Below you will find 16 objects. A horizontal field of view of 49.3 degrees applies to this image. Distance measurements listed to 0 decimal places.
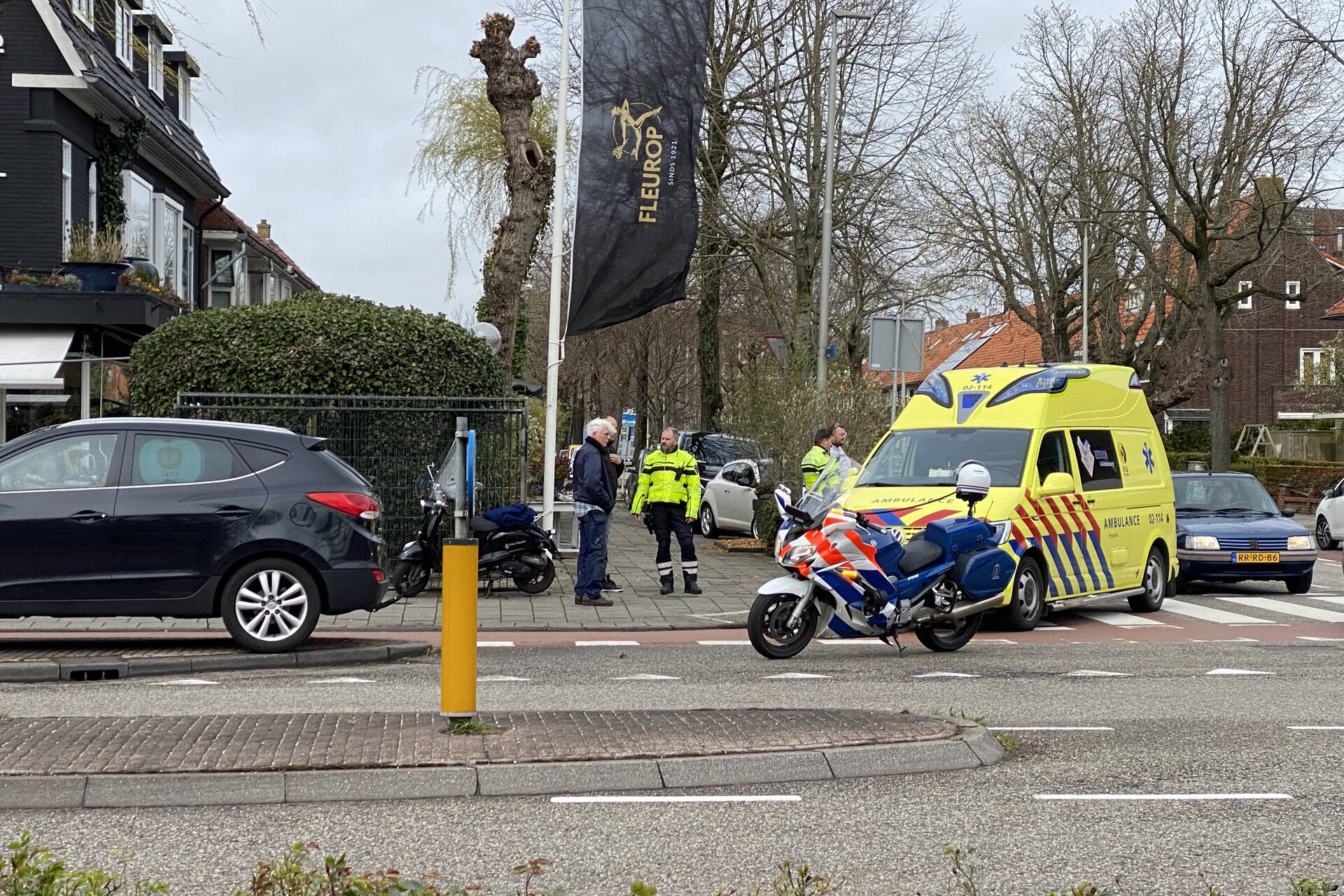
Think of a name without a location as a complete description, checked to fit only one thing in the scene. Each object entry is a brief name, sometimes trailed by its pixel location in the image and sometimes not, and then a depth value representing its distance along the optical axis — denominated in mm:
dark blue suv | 10273
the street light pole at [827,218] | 22578
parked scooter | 14320
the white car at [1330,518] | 25859
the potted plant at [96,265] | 21172
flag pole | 17650
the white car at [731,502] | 22922
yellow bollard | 6531
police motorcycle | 10789
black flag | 17109
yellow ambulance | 12969
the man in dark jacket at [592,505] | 14664
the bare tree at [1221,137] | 31641
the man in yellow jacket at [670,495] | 15586
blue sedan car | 17047
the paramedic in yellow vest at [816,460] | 16969
